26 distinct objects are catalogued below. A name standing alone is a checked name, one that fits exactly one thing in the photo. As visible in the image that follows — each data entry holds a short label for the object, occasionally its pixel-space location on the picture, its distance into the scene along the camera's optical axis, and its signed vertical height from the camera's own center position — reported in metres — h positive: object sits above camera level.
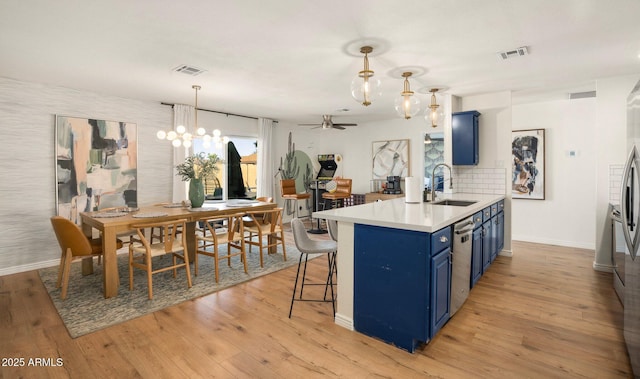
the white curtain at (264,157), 6.76 +0.51
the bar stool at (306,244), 2.65 -0.55
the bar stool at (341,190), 6.69 -0.20
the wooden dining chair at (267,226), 4.29 -0.66
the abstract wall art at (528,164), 5.19 +0.29
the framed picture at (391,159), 6.95 +0.50
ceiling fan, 6.40 +1.15
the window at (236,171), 6.25 +0.21
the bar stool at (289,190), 6.76 -0.20
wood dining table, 3.13 -0.41
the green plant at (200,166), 4.10 +0.19
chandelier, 3.92 +0.57
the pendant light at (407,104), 3.25 +0.80
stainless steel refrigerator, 1.79 -0.32
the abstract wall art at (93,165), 4.34 +0.23
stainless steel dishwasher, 2.50 -0.68
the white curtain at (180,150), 5.32 +0.52
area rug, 2.72 -1.15
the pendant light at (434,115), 3.84 +0.82
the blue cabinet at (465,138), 4.50 +0.63
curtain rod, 5.77 +1.33
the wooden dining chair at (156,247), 3.15 -0.71
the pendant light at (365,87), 2.70 +0.81
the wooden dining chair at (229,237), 3.64 -0.70
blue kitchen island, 2.12 -0.66
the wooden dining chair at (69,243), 3.12 -0.64
